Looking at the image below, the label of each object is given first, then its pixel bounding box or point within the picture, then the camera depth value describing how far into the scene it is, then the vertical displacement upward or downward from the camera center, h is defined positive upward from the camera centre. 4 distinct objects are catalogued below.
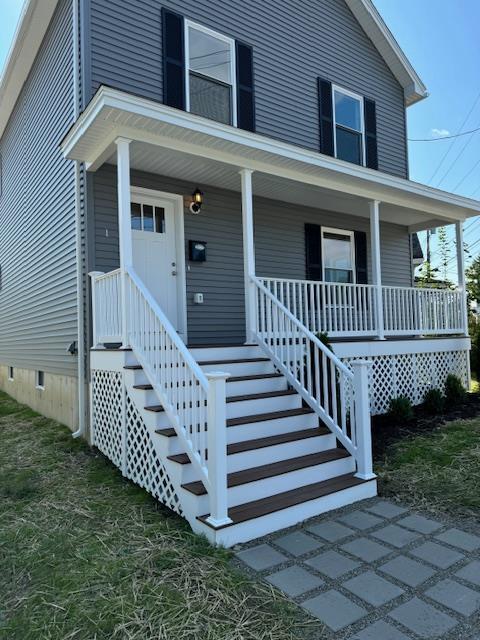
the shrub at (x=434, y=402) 7.36 -1.19
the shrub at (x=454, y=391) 8.05 -1.12
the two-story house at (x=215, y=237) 4.09 +1.49
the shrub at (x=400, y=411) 6.84 -1.21
